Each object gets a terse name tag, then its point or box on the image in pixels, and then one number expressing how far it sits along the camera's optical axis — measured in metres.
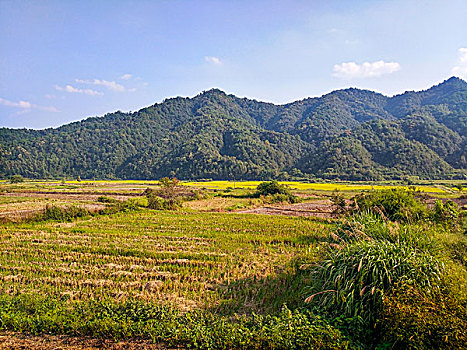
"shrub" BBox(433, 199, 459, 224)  11.57
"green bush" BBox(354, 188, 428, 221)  12.46
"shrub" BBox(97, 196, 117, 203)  29.82
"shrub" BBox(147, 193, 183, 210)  25.44
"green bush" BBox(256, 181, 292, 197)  36.47
